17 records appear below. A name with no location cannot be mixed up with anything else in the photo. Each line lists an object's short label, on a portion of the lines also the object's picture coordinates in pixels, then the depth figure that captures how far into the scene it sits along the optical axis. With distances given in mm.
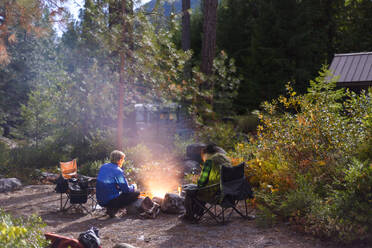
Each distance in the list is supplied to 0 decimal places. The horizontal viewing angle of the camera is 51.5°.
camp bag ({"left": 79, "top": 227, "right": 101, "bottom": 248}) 4488
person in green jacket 6215
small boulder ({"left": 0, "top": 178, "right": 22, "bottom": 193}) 9255
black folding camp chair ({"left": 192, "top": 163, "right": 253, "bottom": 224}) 5918
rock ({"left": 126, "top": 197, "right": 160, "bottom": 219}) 6816
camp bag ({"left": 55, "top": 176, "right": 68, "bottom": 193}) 7125
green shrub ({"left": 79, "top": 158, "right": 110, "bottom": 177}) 10227
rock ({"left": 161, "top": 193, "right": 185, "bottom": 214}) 7016
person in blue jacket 6766
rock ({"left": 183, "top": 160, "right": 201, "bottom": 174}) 10274
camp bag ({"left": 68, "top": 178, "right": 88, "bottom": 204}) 6957
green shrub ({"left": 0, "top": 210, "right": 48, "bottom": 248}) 2857
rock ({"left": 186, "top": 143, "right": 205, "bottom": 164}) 11128
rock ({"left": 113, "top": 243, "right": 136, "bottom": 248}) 4586
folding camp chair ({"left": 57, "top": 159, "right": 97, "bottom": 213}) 6967
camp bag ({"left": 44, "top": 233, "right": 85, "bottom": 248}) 4336
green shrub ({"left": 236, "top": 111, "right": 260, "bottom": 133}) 15609
